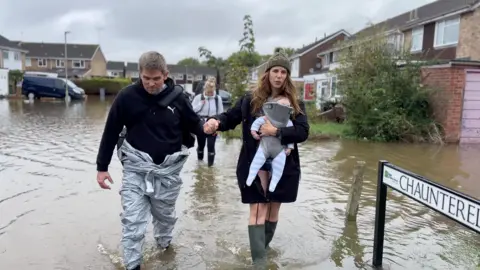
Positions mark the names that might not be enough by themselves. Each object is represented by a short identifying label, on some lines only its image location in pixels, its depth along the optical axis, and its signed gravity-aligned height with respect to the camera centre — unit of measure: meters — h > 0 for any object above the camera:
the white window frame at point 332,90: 16.27 -0.23
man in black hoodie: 3.71 -0.57
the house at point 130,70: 93.43 +1.75
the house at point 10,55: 47.05 +2.12
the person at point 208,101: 8.53 -0.40
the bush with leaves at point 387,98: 13.62 -0.35
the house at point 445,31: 21.75 +3.10
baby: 3.73 -0.53
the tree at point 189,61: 136.30 +6.05
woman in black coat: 3.82 -0.53
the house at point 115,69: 92.69 +1.84
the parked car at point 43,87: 35.97 -0.93
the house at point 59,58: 70.44 +2.82
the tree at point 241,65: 14.39 +0.57
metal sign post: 2.87 -0.80
